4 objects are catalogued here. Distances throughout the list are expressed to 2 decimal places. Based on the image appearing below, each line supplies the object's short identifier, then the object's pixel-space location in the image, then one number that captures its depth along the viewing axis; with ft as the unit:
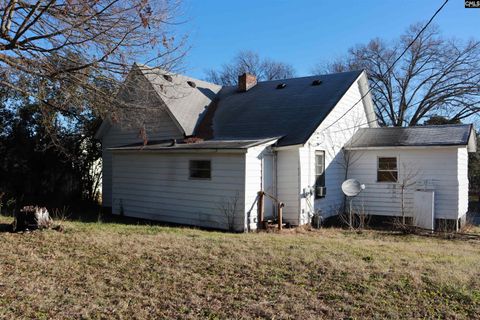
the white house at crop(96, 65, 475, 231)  39.04
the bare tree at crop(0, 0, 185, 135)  20.39
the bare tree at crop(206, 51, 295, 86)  149.69
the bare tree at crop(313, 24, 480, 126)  102.73
